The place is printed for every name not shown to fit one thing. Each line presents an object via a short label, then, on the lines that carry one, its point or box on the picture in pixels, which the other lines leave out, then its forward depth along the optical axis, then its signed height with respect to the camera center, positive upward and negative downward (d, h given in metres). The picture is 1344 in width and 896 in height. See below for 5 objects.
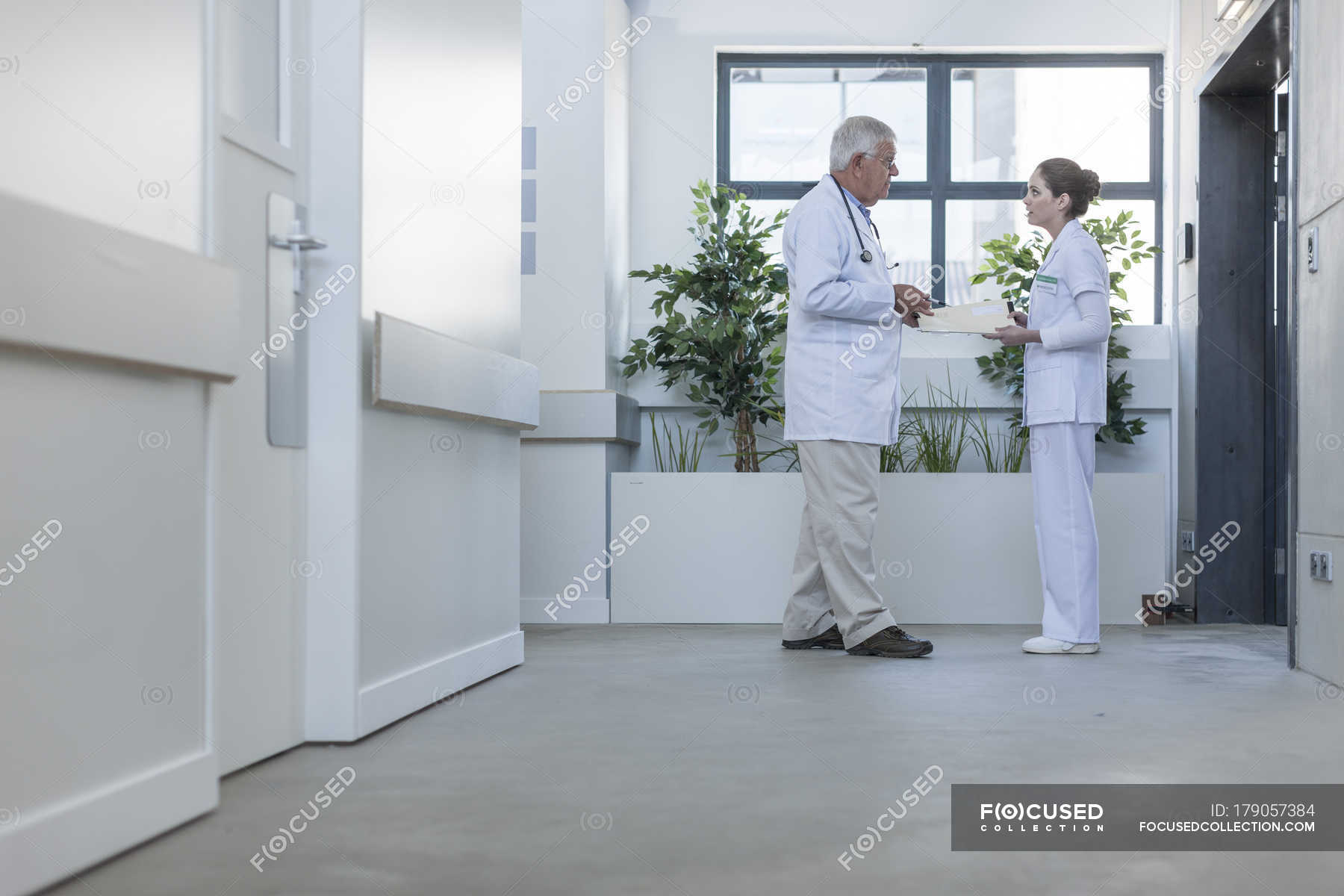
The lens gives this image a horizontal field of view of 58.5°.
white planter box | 4.44 -0.34
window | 5.29 +1.45
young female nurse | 3.52 +0.12
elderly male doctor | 3.41 +0.23
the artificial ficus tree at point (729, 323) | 4.64 +0.52
